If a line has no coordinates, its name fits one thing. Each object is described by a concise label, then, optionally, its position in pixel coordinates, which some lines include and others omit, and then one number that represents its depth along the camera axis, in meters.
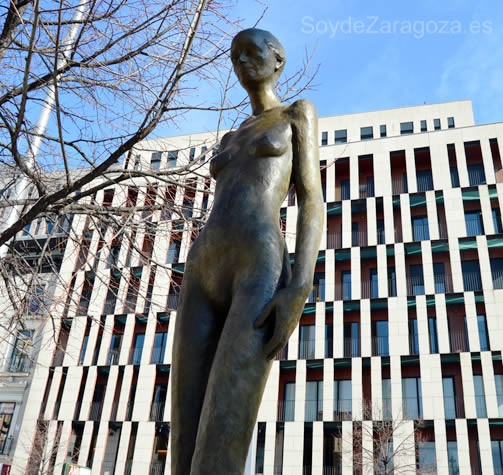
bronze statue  2.22
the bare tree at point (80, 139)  5.58
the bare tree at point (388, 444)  26.86
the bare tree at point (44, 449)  32.06
